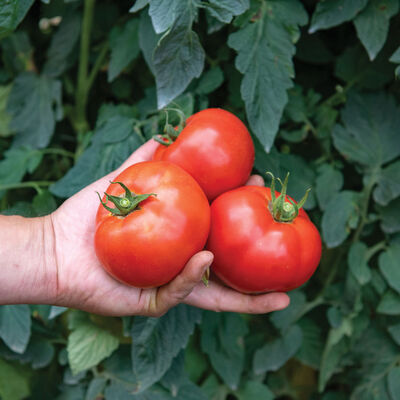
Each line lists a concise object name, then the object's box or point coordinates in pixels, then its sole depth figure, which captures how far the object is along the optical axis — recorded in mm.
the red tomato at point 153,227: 741
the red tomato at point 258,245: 808
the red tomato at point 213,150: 853
